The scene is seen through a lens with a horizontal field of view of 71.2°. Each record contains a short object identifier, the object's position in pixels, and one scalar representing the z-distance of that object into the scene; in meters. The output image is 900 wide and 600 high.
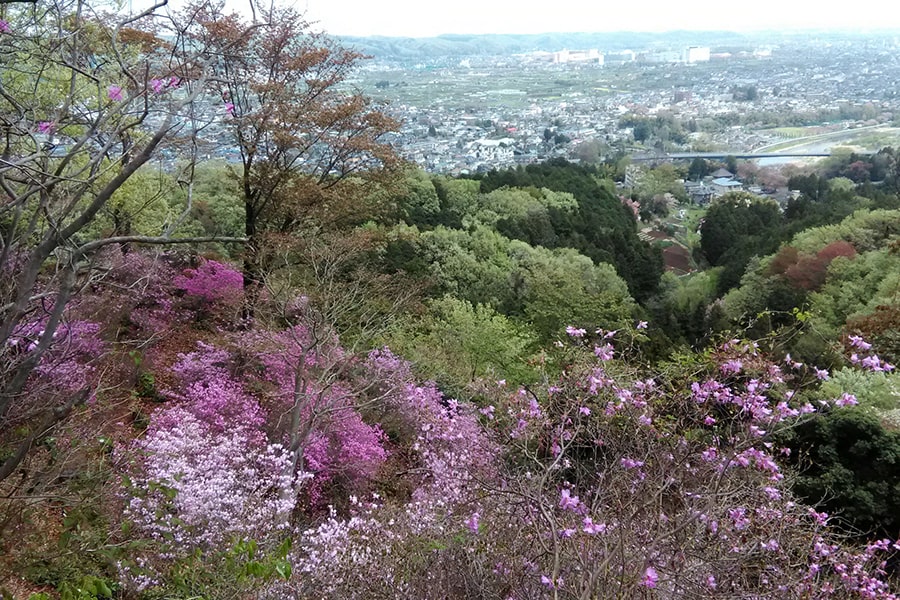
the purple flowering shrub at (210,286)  11.12
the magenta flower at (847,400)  4.81
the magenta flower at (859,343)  5.22
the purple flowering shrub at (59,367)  5.33
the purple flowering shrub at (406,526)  4.25
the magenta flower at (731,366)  5.33
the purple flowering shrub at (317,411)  7.56
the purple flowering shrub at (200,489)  5.03
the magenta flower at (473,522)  4.26
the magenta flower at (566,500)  4.04
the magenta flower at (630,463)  4.49
